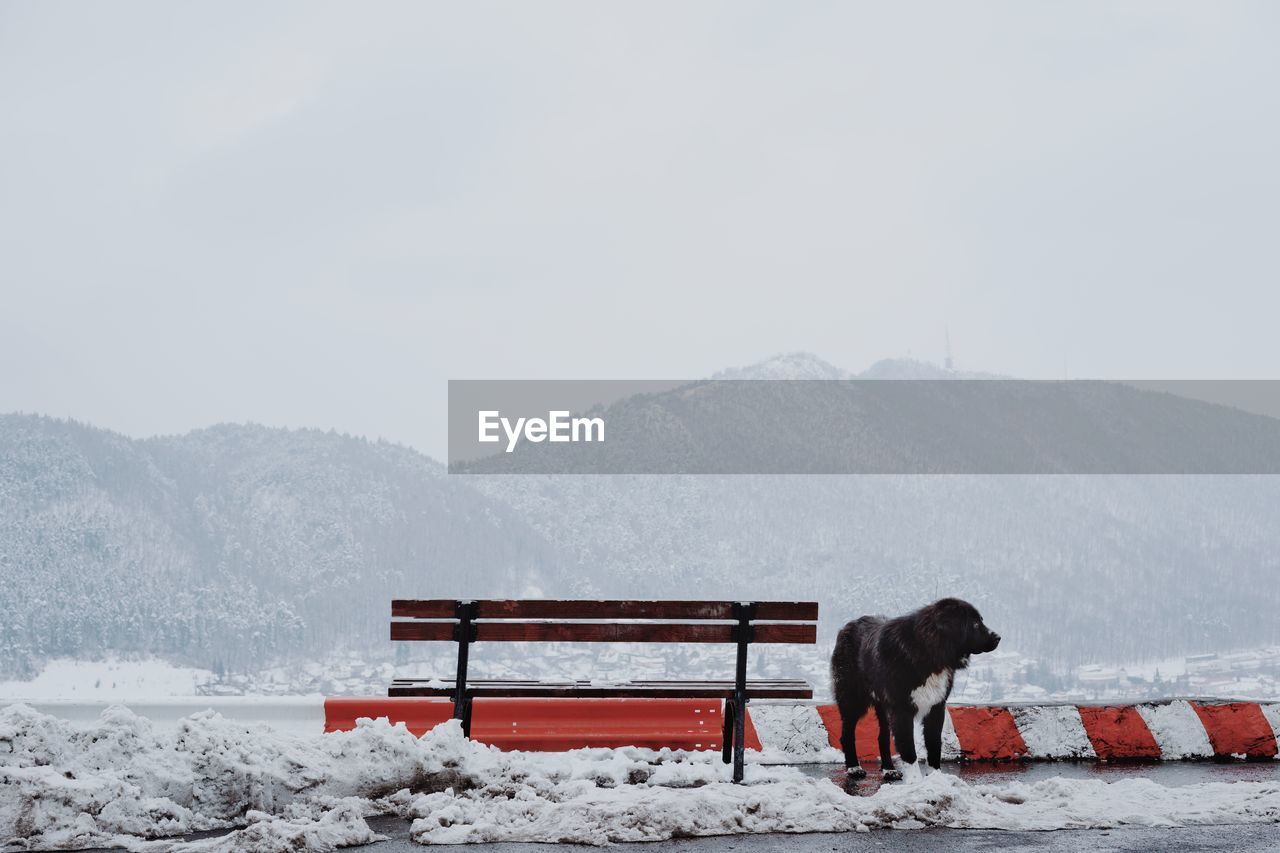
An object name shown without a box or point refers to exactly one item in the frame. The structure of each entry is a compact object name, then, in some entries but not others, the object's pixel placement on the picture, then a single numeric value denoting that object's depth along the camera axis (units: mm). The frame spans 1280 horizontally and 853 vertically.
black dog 7961
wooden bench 8195
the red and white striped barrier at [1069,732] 9070
